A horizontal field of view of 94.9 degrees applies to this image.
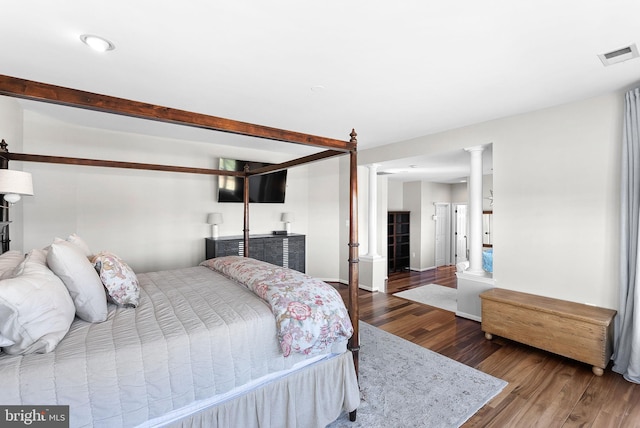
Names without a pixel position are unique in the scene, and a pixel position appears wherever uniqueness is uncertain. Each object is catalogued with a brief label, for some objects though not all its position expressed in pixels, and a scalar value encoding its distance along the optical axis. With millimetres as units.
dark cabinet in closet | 6953
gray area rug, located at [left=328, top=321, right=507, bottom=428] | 1970
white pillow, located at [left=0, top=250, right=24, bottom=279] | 1515
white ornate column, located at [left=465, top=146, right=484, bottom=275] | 3734
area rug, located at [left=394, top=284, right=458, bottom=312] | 4406
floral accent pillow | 1799
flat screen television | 4672
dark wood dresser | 4309
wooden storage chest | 2487
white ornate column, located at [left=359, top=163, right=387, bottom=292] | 5023
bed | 1152
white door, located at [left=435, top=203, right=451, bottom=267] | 7785
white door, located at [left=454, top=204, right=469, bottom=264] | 7980
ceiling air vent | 1962
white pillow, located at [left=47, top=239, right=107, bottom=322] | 1535
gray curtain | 2486
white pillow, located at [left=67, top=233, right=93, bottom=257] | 2168
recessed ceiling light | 1839
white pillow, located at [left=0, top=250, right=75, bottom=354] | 1146
